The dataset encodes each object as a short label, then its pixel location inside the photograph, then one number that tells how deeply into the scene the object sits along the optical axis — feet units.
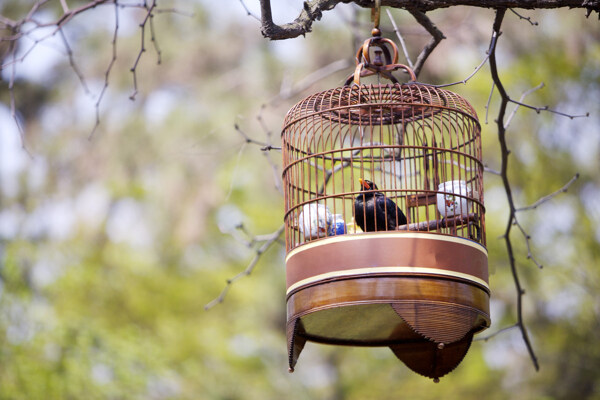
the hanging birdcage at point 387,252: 20.12
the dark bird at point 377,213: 22.44
